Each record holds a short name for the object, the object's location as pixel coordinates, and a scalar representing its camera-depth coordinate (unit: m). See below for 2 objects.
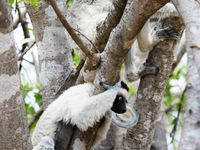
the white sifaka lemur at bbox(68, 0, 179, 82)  6.27
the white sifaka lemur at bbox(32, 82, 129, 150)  4.94
